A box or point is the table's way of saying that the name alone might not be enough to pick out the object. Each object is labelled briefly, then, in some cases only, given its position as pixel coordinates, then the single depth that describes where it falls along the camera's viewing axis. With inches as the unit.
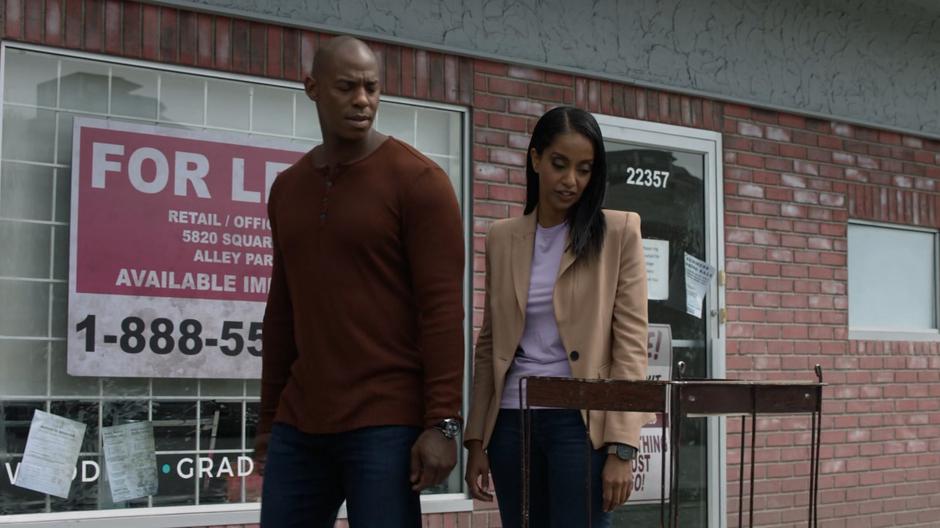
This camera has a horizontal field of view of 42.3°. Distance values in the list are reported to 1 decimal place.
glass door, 258.5
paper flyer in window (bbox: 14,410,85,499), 186.7
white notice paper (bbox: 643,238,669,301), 260.1
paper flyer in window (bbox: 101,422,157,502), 194.2
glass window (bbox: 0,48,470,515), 187.9
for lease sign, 192.9
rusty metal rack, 103.4
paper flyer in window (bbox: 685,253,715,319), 265.0
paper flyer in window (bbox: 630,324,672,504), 251.9
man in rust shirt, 109.1
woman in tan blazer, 117.4
